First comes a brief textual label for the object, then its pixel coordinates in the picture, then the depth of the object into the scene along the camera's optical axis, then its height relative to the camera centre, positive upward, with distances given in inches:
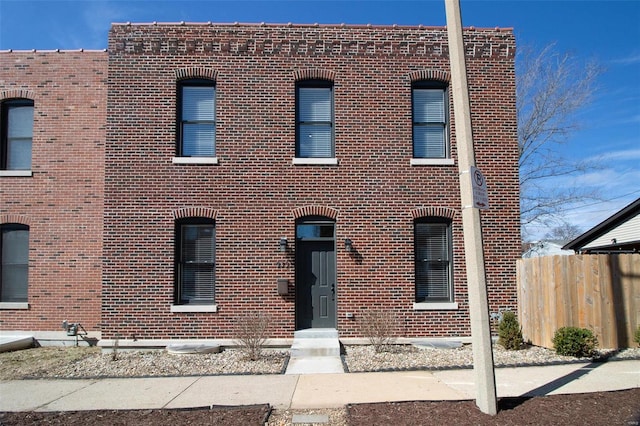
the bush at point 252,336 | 374.9 -53.8
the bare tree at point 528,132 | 841.5 +221.8
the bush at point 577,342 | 352.2 -59.2
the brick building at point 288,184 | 427.5 +72.5
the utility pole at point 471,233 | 225.8 +13.8
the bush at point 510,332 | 389.1 -56.2
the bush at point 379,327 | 394.0 -52.2
